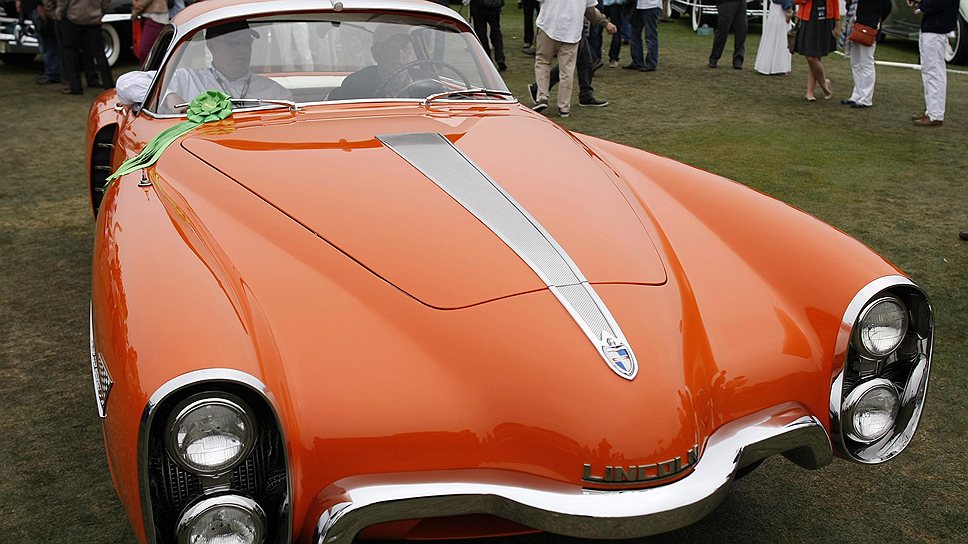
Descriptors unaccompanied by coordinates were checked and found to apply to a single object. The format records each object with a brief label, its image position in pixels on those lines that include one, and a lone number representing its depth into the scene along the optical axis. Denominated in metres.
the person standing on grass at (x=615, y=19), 13.68
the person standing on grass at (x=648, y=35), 13.15
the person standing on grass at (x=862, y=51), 9.91
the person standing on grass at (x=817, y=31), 10.52
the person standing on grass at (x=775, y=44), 12.52
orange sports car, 2.12
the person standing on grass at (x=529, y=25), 14.21
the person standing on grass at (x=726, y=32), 13.20
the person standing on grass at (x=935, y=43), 9.10
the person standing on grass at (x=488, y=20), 12.58
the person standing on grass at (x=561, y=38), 9.61
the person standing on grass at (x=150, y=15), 10.44
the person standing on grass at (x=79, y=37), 10.80
